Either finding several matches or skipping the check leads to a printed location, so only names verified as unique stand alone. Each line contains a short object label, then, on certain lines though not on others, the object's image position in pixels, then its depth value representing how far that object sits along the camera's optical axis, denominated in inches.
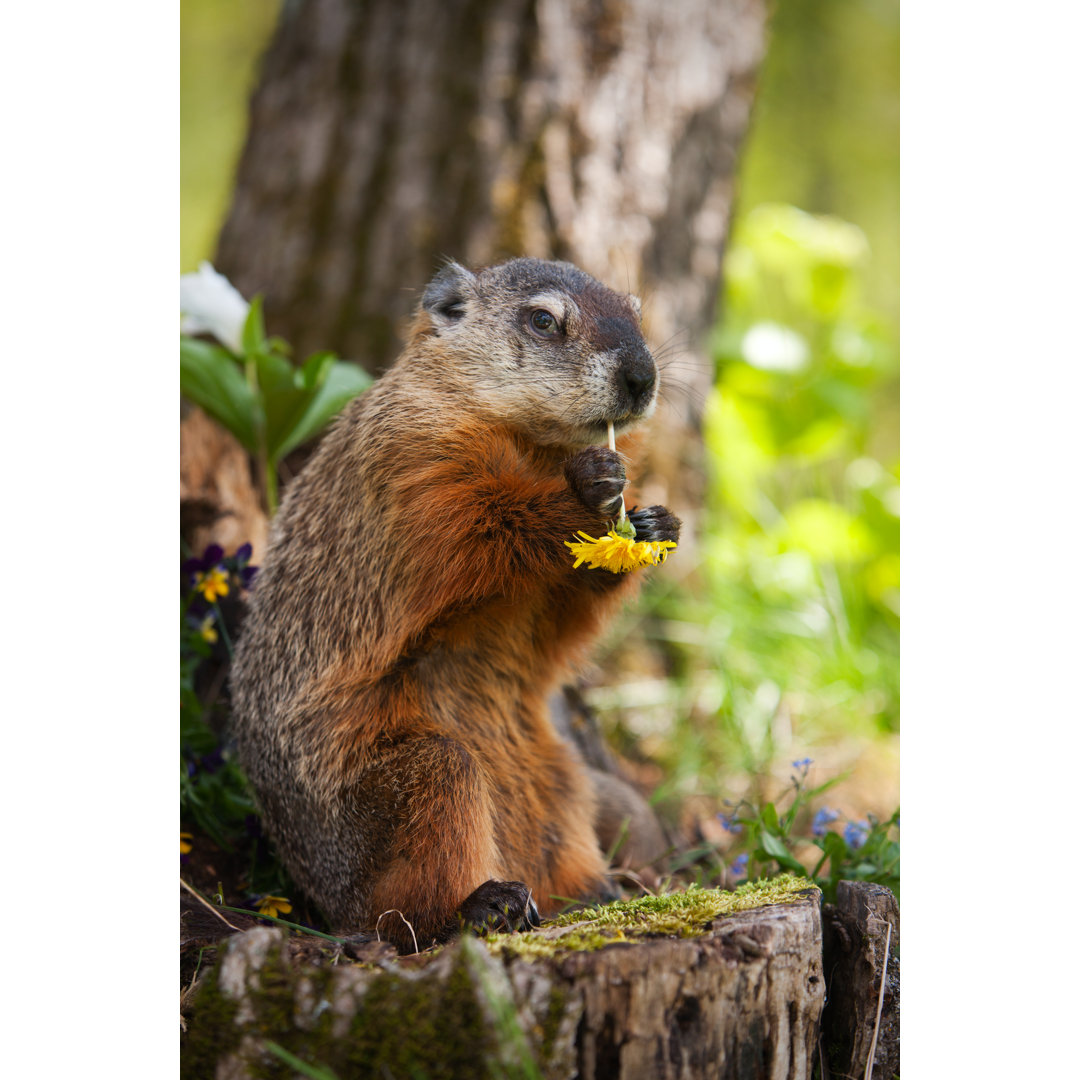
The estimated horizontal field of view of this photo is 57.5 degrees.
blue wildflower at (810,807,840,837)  126.3
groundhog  104.3
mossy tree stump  75.2
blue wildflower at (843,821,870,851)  126.1
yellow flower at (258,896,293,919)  117.6
